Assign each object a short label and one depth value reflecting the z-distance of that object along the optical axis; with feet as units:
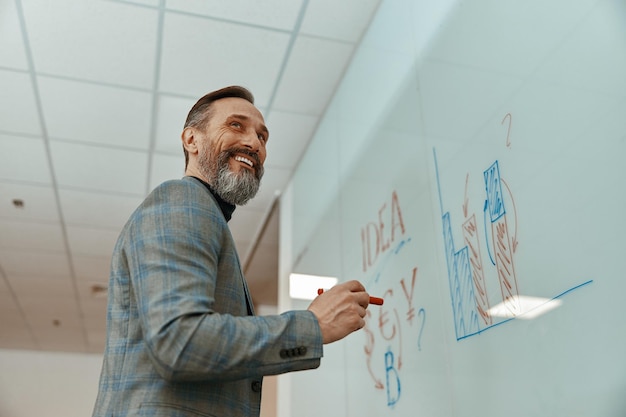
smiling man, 2.64
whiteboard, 3.17
